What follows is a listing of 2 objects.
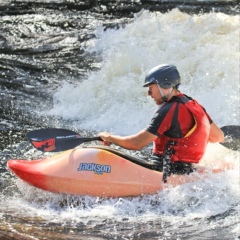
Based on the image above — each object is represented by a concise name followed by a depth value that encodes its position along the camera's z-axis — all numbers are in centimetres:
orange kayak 1095
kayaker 1059
